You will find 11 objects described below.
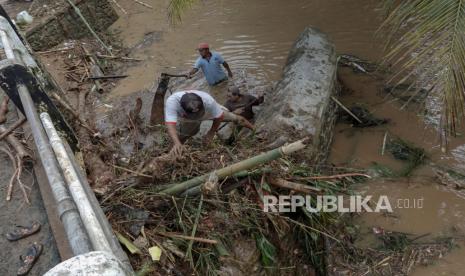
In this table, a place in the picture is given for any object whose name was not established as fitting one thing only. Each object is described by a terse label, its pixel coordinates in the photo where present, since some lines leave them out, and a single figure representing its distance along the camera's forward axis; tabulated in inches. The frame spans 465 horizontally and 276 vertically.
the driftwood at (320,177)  154.8
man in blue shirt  273.9
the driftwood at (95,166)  149.6
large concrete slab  187.8
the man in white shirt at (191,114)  184.2
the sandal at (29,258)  114.9
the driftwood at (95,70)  303.9
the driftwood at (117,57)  342.3
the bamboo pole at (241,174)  139.9
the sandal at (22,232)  125.8
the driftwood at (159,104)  241.3
